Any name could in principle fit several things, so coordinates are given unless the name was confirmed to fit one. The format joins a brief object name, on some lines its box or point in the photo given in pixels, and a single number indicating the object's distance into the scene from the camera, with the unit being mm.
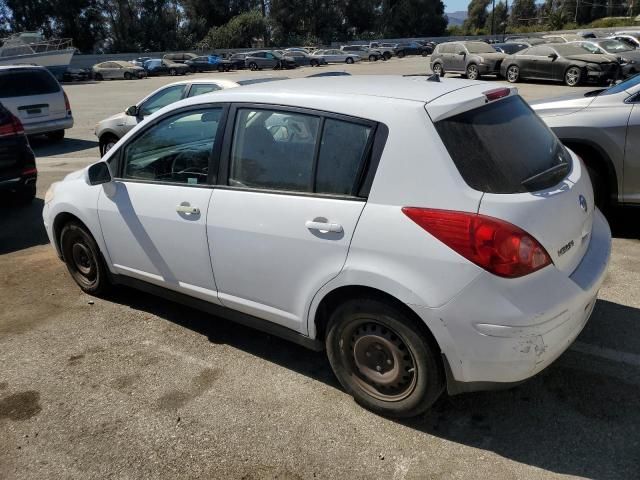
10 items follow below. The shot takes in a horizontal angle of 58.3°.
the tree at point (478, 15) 104375
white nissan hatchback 2555
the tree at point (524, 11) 105562
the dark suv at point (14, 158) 7082
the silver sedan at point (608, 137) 5184
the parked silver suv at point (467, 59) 24984
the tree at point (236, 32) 71500
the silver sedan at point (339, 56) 52625
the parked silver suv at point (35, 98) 11773
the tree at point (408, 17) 82562
